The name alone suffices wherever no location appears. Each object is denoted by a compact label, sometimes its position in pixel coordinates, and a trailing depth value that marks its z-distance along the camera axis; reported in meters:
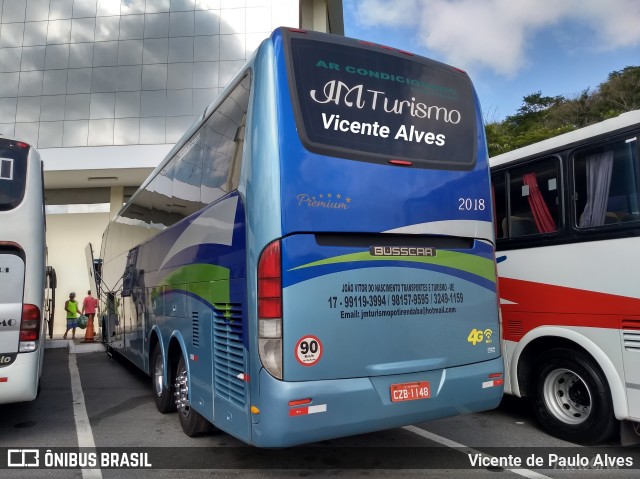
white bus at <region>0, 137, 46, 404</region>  5.15
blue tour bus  3.66
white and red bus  4.69
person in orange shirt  16.92
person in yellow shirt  17.88
